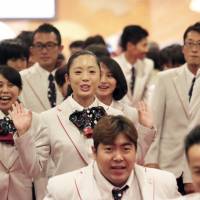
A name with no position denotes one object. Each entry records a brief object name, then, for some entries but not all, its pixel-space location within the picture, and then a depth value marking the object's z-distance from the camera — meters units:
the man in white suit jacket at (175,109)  7.11
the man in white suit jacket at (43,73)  7.54
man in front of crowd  4.55
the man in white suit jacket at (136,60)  9.44
